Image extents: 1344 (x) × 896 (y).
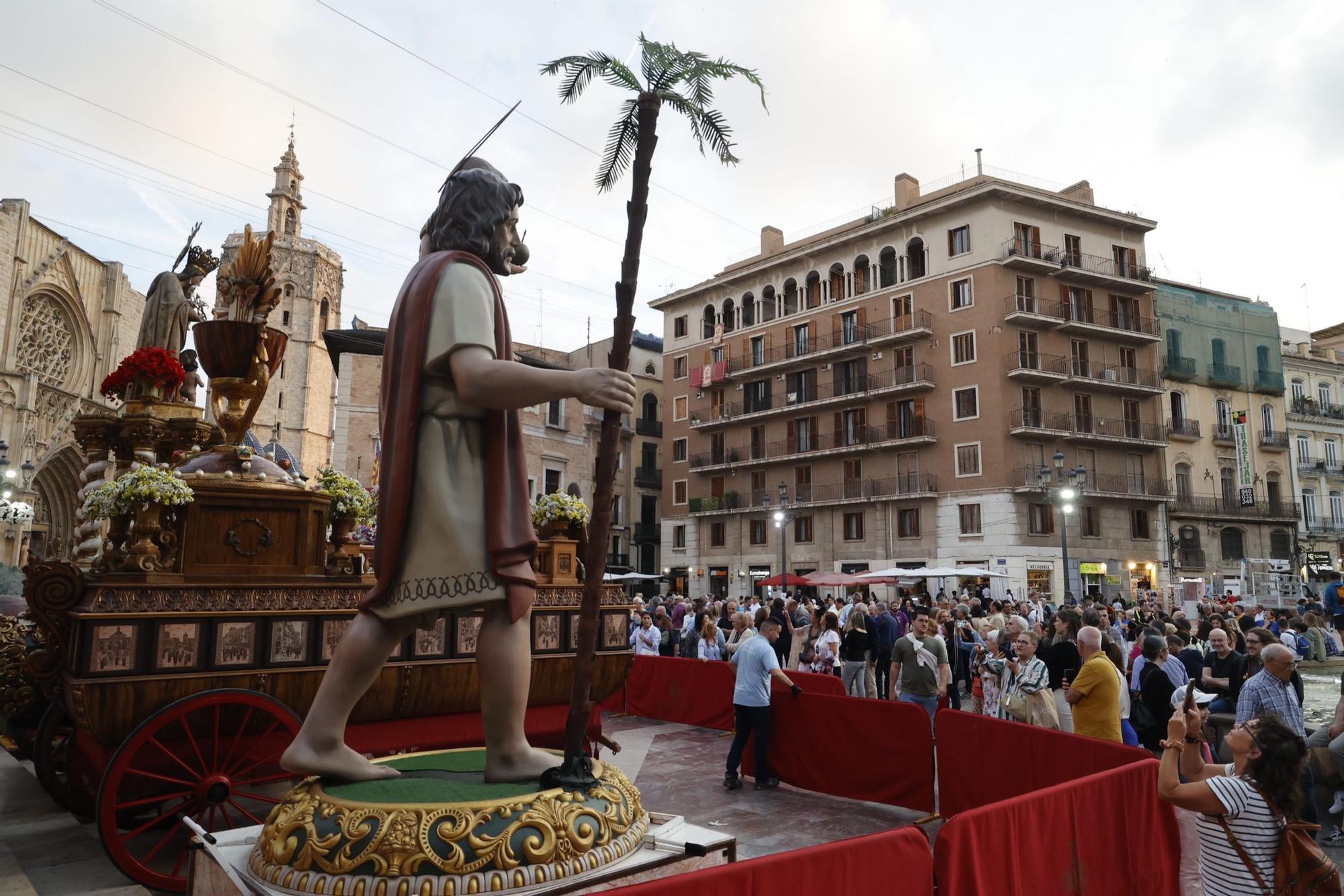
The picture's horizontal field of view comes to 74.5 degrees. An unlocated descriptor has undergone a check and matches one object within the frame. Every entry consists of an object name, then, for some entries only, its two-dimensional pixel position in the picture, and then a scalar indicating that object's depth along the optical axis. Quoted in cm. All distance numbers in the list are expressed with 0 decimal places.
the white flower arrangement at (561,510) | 769
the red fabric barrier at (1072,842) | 362
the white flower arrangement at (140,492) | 536
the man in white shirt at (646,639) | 1483
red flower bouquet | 726
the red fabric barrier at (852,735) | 748
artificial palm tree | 293
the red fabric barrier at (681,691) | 1173
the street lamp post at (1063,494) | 2103
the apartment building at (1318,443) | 4288
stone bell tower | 5862
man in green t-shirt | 941
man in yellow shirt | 688
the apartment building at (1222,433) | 3816
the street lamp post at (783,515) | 2998
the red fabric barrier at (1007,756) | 570
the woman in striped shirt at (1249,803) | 365
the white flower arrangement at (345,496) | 656
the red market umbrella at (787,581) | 2926
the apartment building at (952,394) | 3391
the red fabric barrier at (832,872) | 273
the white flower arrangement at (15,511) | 1923
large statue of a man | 298
